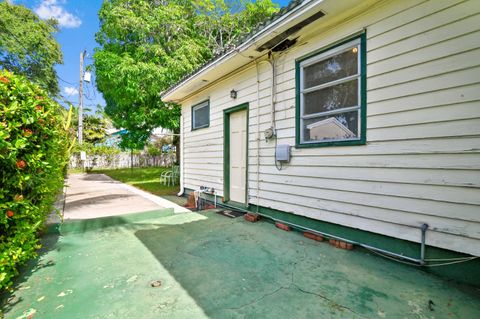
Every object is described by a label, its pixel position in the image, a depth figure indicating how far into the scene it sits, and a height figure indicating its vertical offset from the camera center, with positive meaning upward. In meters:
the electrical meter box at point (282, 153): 3.49 +0.10
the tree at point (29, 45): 12.97 +6.99
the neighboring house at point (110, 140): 18.56 +1.69
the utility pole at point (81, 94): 13.31 +3.96
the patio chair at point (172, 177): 8.94 -0.73
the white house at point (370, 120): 2.00 +0.47
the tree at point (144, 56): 7.89 +4.02
